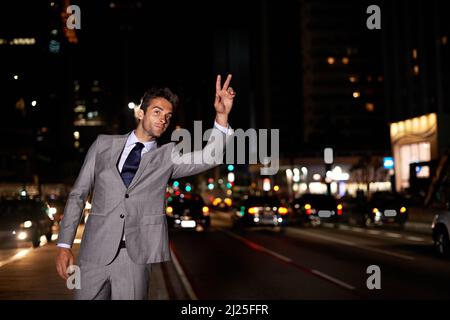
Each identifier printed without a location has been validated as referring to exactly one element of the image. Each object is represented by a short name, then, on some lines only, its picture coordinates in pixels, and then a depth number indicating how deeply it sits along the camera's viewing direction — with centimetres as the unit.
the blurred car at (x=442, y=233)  1898
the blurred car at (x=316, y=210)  3950
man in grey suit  398
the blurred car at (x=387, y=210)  3619
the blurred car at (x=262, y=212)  3422
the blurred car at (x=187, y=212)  3544
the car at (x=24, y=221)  2262
